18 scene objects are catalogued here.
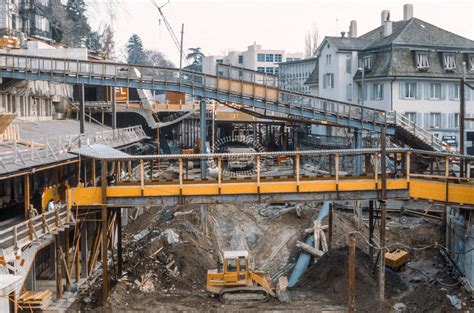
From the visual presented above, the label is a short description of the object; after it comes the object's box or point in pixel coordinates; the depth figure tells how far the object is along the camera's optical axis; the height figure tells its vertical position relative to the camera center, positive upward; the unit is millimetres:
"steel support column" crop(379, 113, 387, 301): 23281 -3354
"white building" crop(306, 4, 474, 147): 48969 +5412
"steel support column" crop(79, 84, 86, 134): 38094 +1851
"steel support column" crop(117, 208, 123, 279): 26984 -4815
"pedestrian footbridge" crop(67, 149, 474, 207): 23953 -1832
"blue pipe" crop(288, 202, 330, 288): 27750 -5712
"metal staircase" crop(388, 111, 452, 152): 38156 +359
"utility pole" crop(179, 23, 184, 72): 49000 +7751
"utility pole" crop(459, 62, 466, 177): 29141 +1067
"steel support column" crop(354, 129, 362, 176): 36250 -202
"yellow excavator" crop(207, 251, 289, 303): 24594 -5678
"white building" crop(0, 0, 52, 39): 64438 +14419
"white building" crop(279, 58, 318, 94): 93125 +11375
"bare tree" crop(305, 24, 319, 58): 125062 +19603
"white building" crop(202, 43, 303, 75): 125688 +17327
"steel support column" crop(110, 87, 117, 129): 44312 +2106
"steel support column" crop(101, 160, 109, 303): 23484 -3577
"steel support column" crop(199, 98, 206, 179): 33825 +883
